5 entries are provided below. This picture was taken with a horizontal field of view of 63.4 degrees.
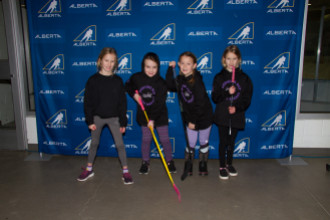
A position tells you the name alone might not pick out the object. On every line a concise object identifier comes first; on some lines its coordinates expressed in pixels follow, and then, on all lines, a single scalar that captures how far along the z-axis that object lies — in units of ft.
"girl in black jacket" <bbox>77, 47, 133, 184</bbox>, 9.80
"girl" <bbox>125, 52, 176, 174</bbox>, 10.16
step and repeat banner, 11.06
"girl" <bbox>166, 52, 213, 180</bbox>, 9.87
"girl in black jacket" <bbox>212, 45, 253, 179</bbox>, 10.01
